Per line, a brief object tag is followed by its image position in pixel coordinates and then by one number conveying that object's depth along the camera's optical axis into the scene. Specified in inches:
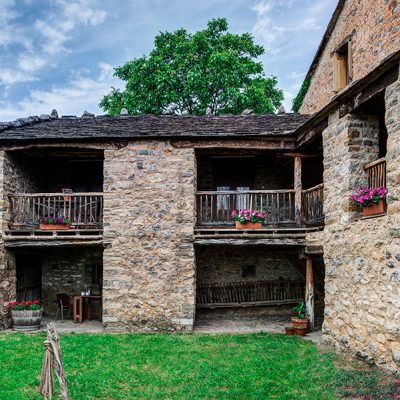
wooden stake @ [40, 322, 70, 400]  202.2
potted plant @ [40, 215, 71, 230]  417.7
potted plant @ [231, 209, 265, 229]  404.5
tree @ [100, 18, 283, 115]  817.5
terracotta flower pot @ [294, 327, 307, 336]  380.8
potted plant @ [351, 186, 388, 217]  268.1
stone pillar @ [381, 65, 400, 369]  235.9
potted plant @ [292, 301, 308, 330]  382.0
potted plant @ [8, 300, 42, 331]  406.0
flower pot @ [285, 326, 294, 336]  385.7
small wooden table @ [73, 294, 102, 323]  458.0
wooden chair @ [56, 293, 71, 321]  474.6
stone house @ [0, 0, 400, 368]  281.7
